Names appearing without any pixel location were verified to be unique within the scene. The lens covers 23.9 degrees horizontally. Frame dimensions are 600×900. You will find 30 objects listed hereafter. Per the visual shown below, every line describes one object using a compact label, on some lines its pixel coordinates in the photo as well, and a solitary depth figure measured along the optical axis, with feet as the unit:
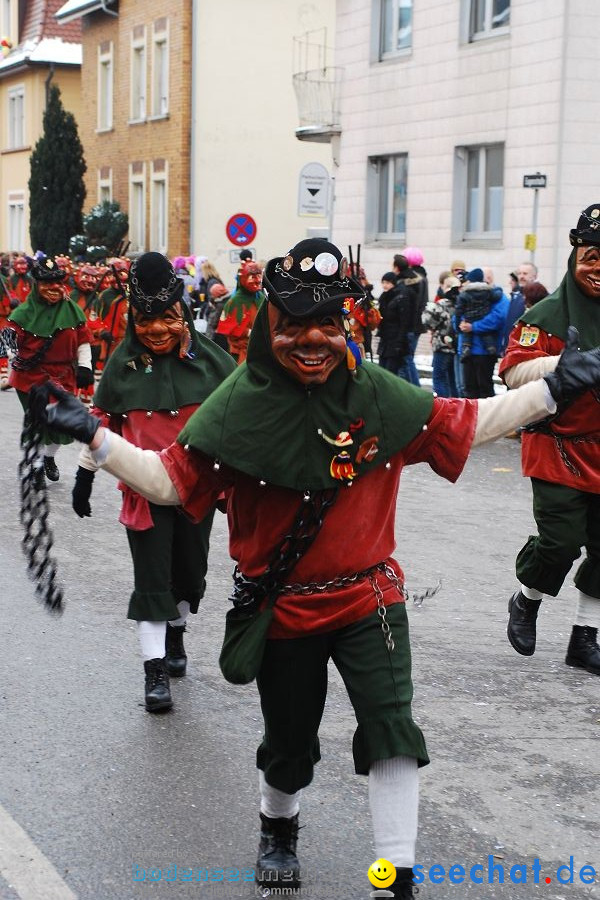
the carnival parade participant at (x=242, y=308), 50.96
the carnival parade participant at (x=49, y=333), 37.55
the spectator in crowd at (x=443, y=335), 52.54
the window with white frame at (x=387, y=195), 84.28
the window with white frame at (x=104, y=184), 131.42
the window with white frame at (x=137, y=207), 123.24
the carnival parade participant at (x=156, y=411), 19.21
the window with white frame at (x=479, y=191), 74.84
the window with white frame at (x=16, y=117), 156.56
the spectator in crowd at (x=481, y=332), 49.73
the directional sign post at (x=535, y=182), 59.72
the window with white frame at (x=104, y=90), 130.72
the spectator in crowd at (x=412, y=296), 56.24
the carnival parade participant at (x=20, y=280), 78.21
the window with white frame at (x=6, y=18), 159.13
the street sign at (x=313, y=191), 65.62
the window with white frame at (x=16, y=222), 159.53
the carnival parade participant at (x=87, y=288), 70.08
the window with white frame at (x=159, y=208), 118.21
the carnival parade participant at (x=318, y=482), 12.41
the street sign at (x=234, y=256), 72.59
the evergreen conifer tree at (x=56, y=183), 133.90
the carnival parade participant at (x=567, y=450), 19.69
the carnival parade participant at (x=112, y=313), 58.13
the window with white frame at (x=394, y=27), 81.87
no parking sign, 75.20
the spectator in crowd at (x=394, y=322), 56.13
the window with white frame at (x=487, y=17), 72.64
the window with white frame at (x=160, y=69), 115.59
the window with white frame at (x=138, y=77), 121.39
